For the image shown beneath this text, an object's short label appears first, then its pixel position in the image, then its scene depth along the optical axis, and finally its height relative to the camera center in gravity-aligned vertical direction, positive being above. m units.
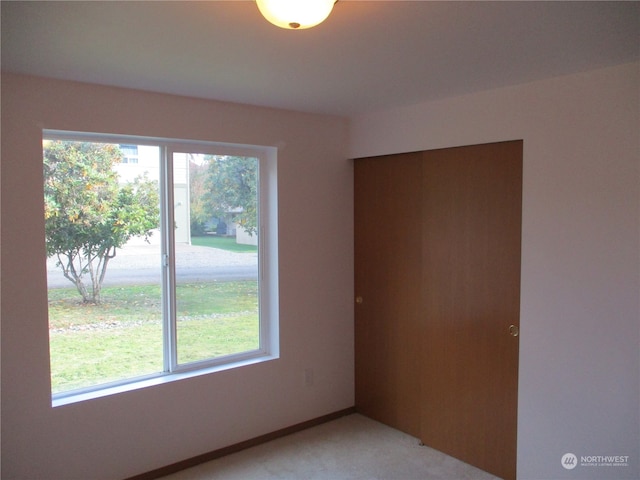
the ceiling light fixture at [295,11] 1.47 +0.68
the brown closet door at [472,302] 2.98 -0.53
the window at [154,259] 2.90 -0.25
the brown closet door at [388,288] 3.58 -0.52
